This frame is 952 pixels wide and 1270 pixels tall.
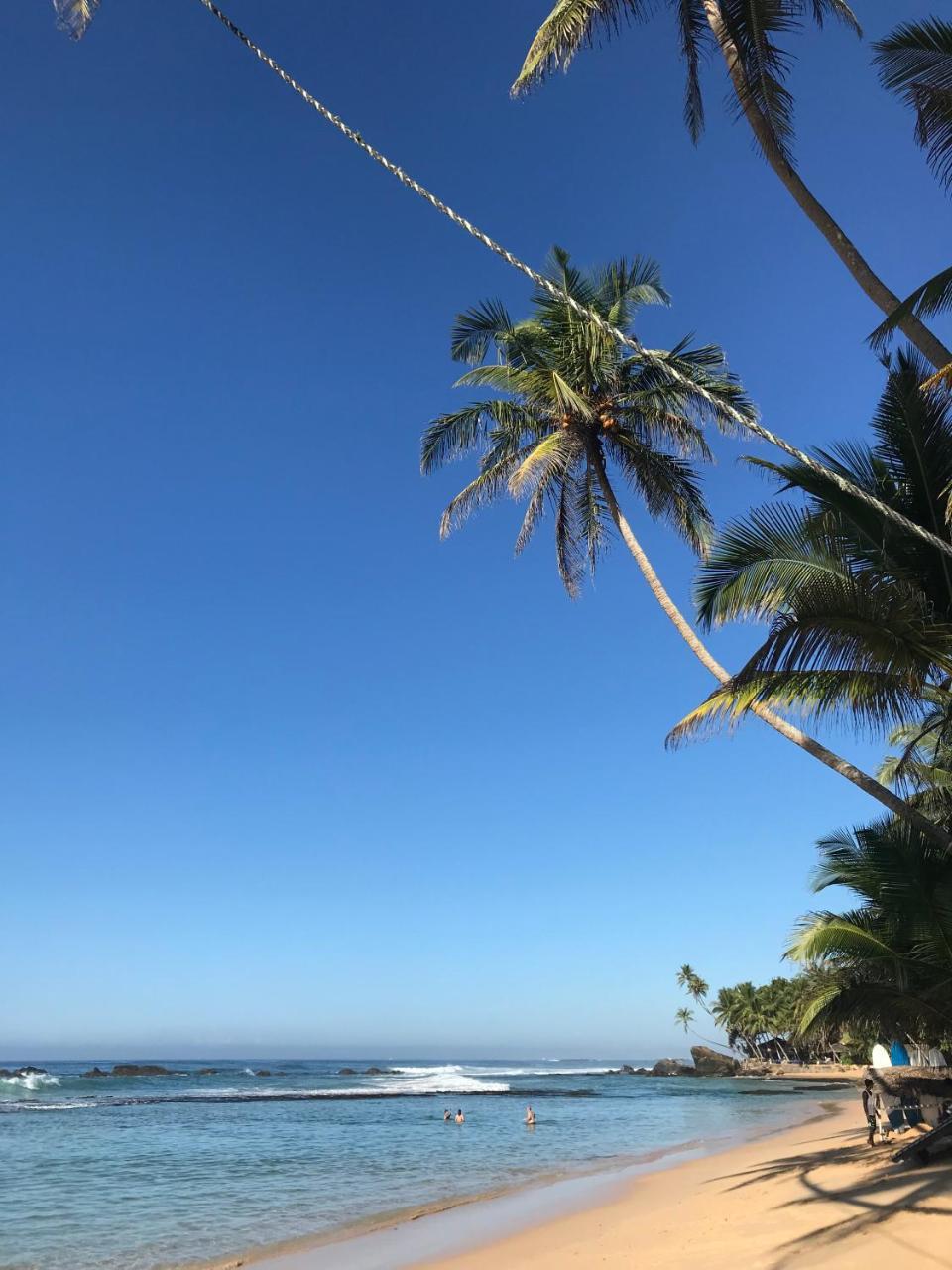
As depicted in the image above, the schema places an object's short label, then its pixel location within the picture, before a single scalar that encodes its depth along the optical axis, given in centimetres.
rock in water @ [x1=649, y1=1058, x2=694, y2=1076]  8475
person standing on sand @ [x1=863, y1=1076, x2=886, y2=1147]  1360
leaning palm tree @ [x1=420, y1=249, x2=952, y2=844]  1219
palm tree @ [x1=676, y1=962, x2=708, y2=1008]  8500
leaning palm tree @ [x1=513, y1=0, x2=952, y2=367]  754
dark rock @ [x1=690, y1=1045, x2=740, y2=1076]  7875
